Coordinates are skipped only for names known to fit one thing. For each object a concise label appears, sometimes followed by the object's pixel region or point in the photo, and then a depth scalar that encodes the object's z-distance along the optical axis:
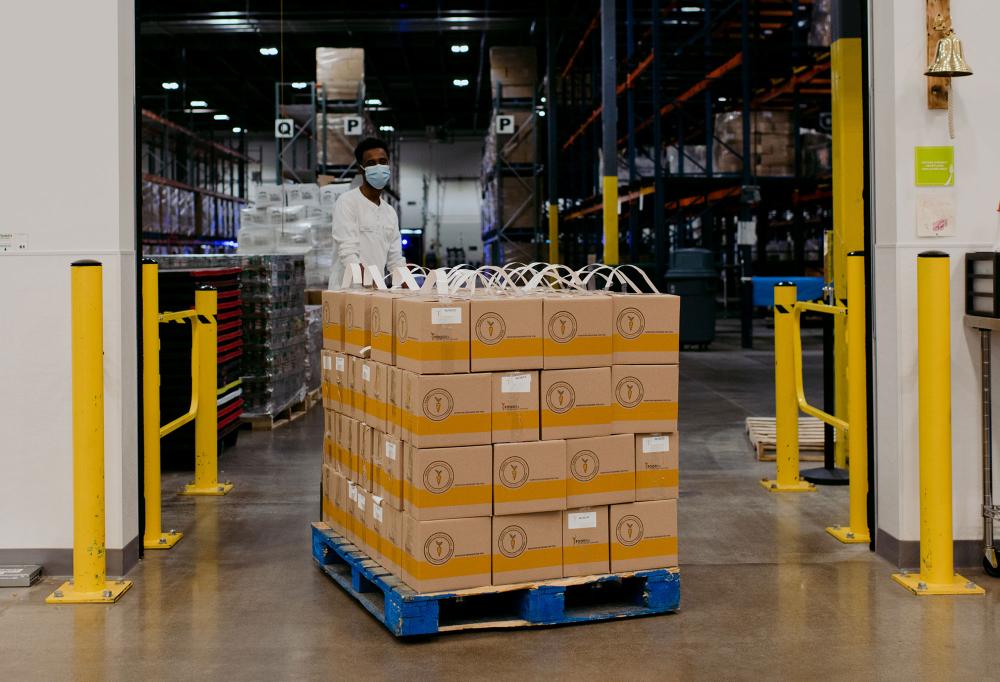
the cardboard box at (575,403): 3.99
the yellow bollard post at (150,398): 5.22
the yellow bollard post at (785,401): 6.52
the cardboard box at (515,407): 3.92
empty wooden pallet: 7.68
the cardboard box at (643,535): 4.10
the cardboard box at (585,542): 4.03
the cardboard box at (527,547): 3.94
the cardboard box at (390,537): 4.04
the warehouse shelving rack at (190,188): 21.95
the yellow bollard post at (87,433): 4.27
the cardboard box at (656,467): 4.13
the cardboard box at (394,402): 3.99
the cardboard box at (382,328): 4.17
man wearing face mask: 6.57
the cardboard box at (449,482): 3.83
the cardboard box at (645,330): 4.12
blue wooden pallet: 3.84
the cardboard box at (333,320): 4.92
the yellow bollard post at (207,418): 6.49
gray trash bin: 16.27
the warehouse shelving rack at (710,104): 15.49
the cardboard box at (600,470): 4.02
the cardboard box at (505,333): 3.90
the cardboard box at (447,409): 3.81
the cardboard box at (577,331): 4.00
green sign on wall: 4.69
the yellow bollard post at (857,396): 5.32
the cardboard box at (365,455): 4.38
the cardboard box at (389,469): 4.01
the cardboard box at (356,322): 4.52
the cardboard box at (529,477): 3.91
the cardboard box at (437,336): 3.82
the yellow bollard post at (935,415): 4.36
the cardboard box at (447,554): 3.84
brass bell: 4.41
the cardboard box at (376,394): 4.19
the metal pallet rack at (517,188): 20.91
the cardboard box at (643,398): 4.10
